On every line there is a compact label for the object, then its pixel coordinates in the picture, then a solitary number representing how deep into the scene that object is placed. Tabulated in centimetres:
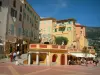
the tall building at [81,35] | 3260
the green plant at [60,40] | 3043
